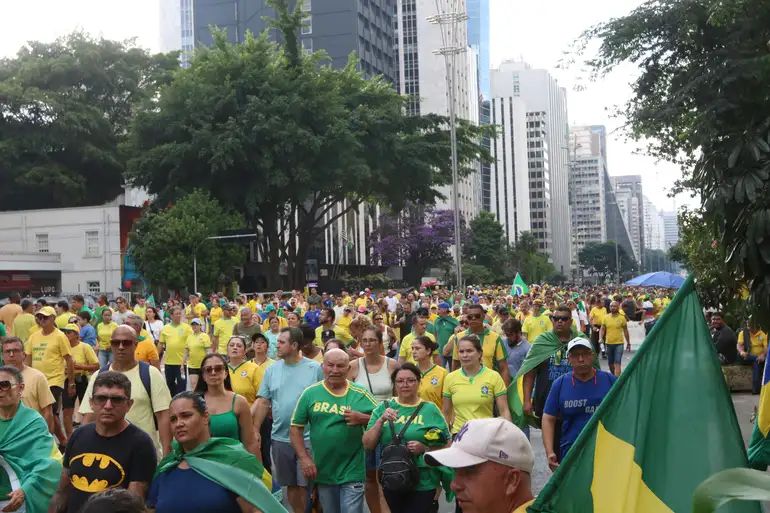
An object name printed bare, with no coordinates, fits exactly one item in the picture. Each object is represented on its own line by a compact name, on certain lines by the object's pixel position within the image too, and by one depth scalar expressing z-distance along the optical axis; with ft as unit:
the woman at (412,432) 20.08
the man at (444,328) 43.65
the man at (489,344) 31.91
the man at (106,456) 15.64
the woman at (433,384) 25.70
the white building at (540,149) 607.78
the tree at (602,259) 534.78
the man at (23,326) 45.11
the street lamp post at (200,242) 132.77
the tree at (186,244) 132.57
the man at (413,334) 37.01
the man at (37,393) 23.91
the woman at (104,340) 49.67
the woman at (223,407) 20.51
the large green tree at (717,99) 27.02
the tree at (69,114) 172.45
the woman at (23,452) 17.58
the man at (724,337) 50.70
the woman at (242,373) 28.45
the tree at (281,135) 131.44
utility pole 133.59
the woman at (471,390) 23.99
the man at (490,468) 9.98
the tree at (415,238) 250.37
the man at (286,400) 24.02
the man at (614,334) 55.36
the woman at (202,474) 14.60
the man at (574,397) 21.06
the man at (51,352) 35.73
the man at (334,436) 21.34
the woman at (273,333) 44.61
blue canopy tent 104.11
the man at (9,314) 47.32
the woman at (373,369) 25.75
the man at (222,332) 47.47
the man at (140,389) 21.01
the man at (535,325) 48.73
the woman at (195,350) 44.37
